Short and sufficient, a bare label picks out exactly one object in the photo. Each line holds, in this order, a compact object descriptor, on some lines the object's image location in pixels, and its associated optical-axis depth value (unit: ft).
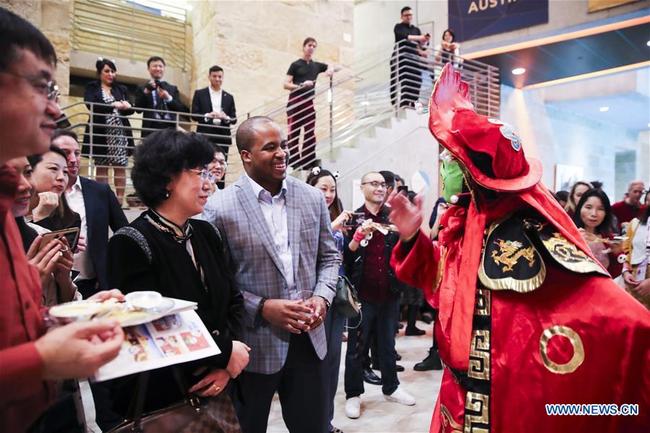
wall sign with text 32.30
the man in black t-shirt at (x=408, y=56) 27.71
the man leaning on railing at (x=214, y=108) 21.80
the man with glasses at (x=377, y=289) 12.78
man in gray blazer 6.88
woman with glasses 5.32
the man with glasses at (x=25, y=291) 2.71
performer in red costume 5.22
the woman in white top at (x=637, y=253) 11.32
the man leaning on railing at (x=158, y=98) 20.35
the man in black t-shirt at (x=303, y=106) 23.48
